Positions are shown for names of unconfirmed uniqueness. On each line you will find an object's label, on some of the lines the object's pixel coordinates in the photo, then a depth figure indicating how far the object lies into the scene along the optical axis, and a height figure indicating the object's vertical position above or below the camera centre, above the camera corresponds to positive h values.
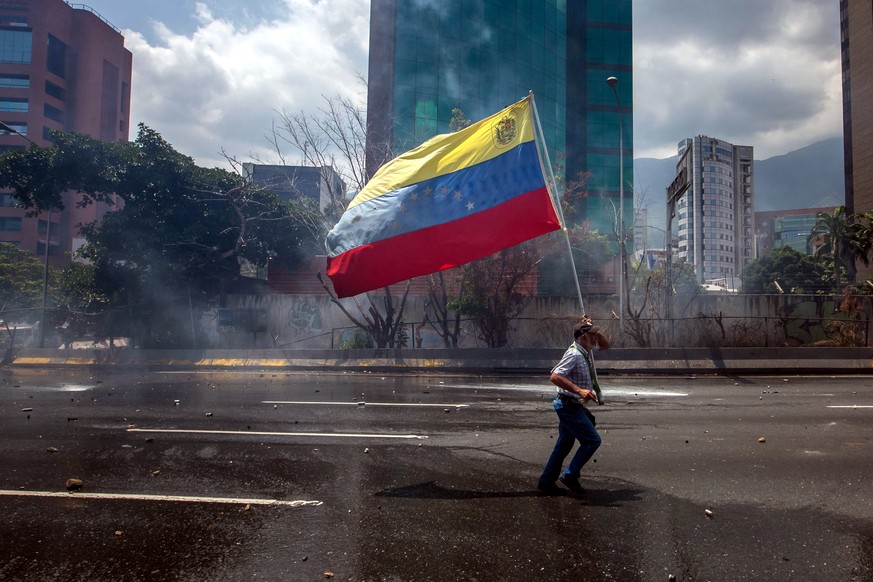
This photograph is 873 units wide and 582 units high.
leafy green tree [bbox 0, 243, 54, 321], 34.54 +2.70
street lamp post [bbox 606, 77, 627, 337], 17.03 +1.95
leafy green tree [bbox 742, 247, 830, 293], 53.59 +6.10
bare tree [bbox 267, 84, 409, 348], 19.75 +0.95
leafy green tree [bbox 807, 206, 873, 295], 37.77 +7.10
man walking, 5.32 -0.86
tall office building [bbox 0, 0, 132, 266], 57.97 +23.93
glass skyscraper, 41.66 +20.17
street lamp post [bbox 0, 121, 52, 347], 20.83 +0.51
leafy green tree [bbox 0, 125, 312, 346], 22.30 +4.07
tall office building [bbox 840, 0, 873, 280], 50.38 +20.72
